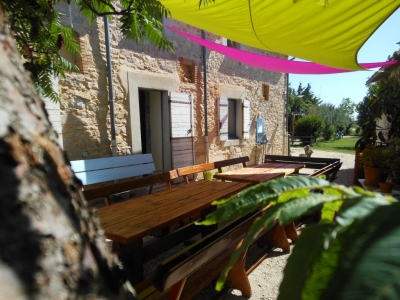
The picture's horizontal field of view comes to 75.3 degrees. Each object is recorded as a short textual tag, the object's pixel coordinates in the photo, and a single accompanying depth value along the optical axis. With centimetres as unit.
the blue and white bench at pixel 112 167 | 429
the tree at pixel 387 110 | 476
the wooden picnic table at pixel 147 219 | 193
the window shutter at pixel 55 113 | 416
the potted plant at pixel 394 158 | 392
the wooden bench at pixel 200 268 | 134
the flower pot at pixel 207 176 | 623
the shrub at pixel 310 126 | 2125
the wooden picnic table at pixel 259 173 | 373
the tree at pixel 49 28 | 170
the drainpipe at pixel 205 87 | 705
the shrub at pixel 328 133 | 2386
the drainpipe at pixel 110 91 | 501
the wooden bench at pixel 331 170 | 401
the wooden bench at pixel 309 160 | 537
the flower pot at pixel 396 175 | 399
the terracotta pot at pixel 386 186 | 419
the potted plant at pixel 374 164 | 456
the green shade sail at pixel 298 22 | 271
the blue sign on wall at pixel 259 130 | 898
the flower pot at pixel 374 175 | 457
